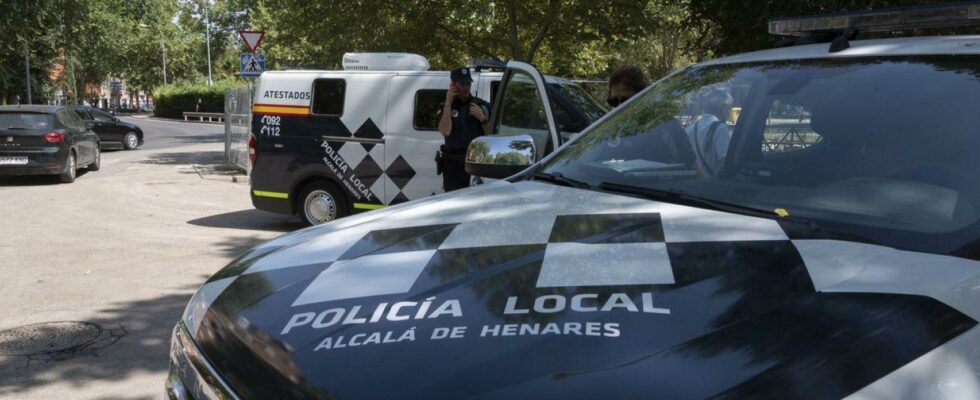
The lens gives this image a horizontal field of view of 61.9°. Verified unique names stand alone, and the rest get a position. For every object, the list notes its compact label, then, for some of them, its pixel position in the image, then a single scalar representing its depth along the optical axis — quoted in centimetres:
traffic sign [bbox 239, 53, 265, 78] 1536
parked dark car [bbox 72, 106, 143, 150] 2448
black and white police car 141
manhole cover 512
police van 923
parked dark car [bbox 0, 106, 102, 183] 1434
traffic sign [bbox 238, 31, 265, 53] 1591
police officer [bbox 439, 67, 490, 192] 681
